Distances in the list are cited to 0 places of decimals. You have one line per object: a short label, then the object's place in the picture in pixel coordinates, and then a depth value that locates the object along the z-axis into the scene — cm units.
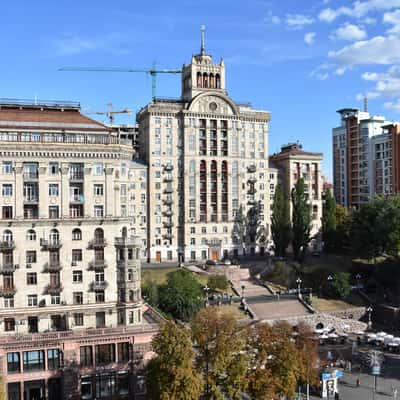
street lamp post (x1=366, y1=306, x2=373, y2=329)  9453
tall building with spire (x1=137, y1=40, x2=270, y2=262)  11581
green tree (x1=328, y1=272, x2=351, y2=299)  9888
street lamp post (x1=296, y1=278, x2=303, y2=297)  9738
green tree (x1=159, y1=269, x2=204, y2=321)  8388
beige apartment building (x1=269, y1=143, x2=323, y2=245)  12812
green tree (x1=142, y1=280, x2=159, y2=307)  8419
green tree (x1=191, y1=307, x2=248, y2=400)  5076
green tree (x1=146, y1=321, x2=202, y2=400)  4962
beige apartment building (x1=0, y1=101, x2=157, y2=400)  5984
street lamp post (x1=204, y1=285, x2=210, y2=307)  9143
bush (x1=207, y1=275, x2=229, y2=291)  9800
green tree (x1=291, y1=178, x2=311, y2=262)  11312
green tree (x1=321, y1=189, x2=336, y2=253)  11862
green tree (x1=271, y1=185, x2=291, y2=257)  11500
